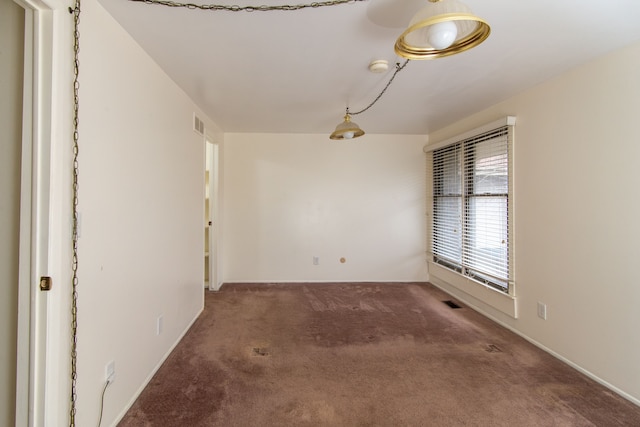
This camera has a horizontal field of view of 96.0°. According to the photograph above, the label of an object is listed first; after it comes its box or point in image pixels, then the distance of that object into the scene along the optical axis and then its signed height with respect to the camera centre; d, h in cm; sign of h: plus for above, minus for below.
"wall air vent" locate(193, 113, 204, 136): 305 +100
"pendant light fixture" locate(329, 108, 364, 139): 283 +85
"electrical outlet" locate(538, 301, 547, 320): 255 -85
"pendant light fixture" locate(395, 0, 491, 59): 110 +78
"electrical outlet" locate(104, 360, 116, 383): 160 -88
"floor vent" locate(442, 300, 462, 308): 362 -113
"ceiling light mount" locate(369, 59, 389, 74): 209 +111
